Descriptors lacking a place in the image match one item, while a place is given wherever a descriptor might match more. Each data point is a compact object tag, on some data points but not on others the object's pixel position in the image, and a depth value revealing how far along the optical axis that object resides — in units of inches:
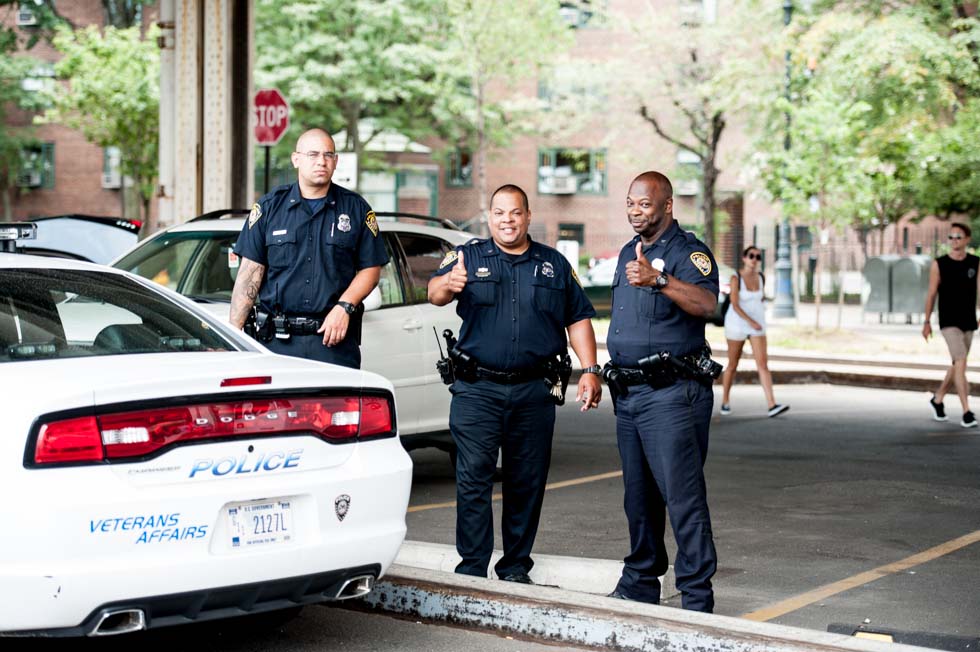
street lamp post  1311.5
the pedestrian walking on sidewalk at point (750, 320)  597.3
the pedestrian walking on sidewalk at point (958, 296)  546.0
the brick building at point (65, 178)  2156.7
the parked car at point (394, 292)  366.6
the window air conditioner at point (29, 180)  2154.9
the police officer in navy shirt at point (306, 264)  277.9
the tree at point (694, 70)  1561.3
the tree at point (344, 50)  1667.1
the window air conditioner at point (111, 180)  2154.3
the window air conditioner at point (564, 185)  2177.7
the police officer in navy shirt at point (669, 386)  237.5
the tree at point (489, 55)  1684.3
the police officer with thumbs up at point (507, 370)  255.4
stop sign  674.2
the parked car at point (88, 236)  507.2
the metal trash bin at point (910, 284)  1203.1
